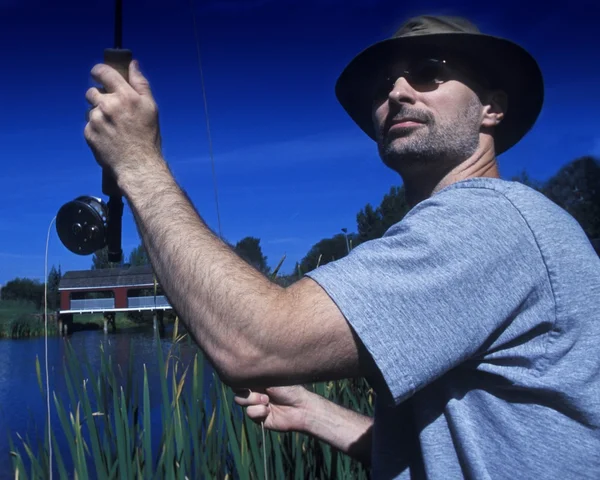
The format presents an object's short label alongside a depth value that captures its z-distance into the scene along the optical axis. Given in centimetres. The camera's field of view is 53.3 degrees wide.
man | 99
